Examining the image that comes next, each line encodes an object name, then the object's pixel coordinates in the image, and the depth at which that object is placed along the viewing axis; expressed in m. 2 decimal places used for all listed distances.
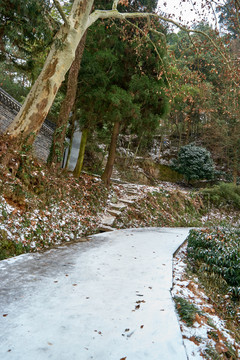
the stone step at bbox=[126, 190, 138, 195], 10.88
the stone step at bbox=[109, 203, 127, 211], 8.84
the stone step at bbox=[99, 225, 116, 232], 7.32
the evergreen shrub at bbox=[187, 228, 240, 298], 4.57
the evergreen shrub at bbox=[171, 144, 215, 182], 18.28
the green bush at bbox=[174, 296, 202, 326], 2.51
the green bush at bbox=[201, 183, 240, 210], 14.91
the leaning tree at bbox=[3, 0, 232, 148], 5.27
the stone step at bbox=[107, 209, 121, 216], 8.46
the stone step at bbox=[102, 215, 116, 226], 7.62
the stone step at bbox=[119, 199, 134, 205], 9.58
